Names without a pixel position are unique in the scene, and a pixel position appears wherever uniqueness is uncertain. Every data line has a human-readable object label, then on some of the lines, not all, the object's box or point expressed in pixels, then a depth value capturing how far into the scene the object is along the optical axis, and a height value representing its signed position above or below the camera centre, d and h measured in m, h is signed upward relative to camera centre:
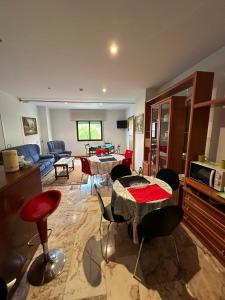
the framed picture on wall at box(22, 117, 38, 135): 5.06 +0.16
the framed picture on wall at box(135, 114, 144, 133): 4.50 +0.21
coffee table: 4.34 -1.08
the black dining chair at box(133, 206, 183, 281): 1.30 -0.91
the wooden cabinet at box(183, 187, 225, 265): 1.58 -1.20
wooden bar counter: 1.25 -1.00
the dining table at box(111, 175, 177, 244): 1.57 -0.82
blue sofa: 4.33 -0.96
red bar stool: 1.34 -1.11
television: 7.62 +0.30
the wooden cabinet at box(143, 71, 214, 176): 1.91 +0.03
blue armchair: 6.15 -0.96
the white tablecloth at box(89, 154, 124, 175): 3.40 -0.92
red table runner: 1.62 -0.81
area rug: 4.02 -1.57
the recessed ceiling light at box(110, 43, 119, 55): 1.86 +1.14
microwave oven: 1.62 -0.60
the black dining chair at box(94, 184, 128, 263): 1.77 -1.16
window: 7.67 -0.08
